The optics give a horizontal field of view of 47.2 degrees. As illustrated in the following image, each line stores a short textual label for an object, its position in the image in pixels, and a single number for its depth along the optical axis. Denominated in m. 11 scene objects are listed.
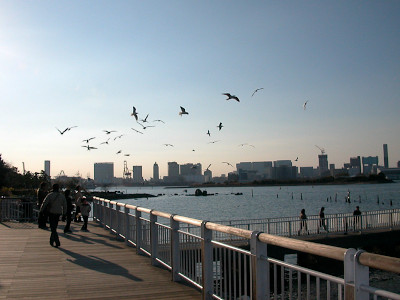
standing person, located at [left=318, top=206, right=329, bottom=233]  26.09
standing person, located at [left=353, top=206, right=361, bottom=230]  27.29
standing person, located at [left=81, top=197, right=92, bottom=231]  17.39
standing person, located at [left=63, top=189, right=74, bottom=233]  16.43
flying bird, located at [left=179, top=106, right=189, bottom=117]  19.24
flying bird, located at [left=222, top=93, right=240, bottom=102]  18.90
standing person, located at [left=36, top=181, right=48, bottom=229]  16.85
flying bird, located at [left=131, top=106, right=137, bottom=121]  20.72
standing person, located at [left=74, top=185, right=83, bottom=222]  19.72
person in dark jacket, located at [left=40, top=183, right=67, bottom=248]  12.59
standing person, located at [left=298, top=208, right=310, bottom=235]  25.84
